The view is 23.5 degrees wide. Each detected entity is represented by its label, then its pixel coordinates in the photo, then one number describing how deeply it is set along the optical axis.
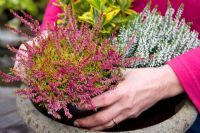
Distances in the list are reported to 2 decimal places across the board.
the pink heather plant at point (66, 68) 0.81
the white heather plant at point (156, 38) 0.97
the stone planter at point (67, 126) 0.84
